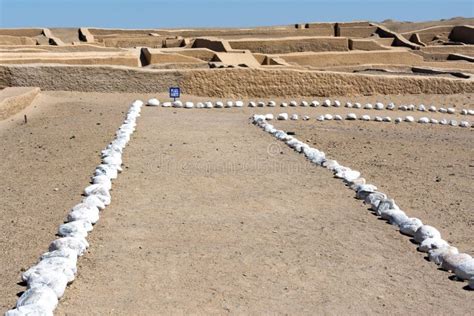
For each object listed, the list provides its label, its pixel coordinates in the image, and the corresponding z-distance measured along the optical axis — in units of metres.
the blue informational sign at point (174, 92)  12.47
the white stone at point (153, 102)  12.51
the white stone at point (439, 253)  4.86
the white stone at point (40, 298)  3.79
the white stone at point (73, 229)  5.07
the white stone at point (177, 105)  12.58
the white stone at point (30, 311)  3.63
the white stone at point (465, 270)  4.52
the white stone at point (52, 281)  4.04
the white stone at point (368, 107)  13.46
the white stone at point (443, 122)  12.51
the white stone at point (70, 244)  4.72
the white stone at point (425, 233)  5.25
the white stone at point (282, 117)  11.81
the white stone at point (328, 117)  12.05
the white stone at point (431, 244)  5.05
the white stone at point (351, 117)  12.17
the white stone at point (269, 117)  11.68
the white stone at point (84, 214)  5.40
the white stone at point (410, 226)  5.45
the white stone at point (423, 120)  12.36
